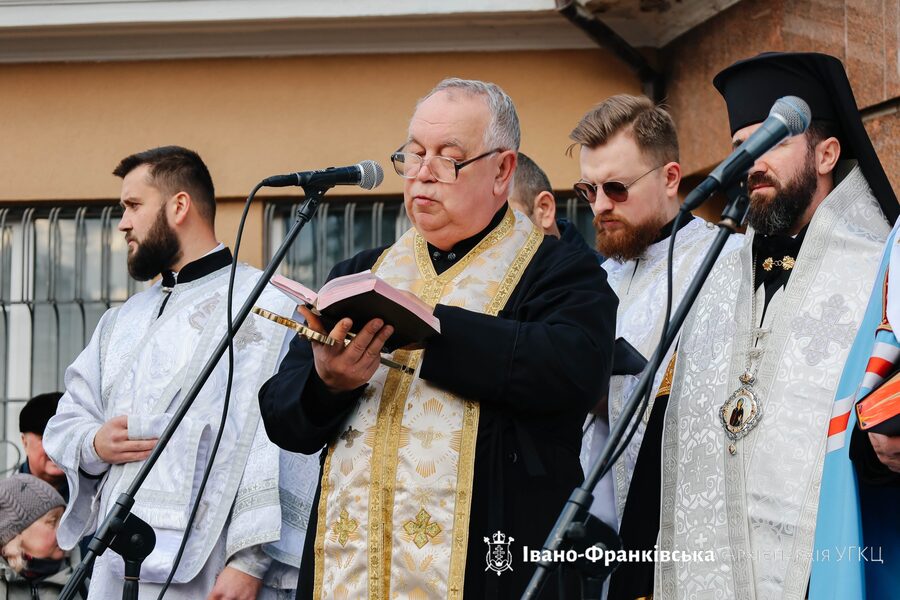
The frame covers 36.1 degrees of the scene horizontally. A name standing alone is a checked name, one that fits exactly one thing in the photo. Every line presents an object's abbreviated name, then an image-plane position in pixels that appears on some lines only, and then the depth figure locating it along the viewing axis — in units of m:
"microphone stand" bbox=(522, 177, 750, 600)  2.87
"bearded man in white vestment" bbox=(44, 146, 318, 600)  5.03
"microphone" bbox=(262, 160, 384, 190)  3.84
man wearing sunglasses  4.72
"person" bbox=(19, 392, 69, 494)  6.79
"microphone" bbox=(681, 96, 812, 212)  3.07
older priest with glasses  3.67
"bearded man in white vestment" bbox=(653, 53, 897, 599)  3.84
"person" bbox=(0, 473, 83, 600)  6.18
